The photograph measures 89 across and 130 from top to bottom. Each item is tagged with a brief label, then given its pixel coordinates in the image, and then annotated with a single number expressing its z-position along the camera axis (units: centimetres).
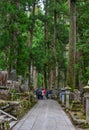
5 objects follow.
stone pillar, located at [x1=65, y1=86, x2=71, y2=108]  1789
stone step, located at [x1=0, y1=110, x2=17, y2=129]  1020
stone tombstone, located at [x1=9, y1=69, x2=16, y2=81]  1918
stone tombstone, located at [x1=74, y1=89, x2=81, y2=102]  1806
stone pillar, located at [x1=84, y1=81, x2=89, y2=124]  1048
